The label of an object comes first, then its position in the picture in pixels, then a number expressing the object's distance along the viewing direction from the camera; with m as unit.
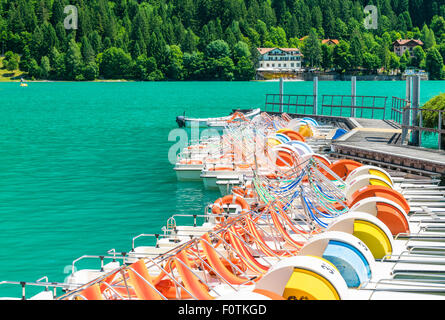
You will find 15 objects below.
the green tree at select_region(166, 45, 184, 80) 189.25
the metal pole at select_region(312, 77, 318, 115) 43.44
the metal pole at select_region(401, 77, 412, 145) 23.48
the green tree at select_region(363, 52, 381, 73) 198.12
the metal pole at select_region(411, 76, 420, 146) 22.84
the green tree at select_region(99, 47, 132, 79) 186.38
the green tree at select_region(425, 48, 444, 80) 197.88
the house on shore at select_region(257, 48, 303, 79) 196.00
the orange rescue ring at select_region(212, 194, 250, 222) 16.95
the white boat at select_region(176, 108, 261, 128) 50.22
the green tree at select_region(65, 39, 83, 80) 186.38
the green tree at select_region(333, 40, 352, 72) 198.25
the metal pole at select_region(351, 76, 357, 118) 40.82
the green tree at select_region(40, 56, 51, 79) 188.62
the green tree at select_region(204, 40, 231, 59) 192.25
